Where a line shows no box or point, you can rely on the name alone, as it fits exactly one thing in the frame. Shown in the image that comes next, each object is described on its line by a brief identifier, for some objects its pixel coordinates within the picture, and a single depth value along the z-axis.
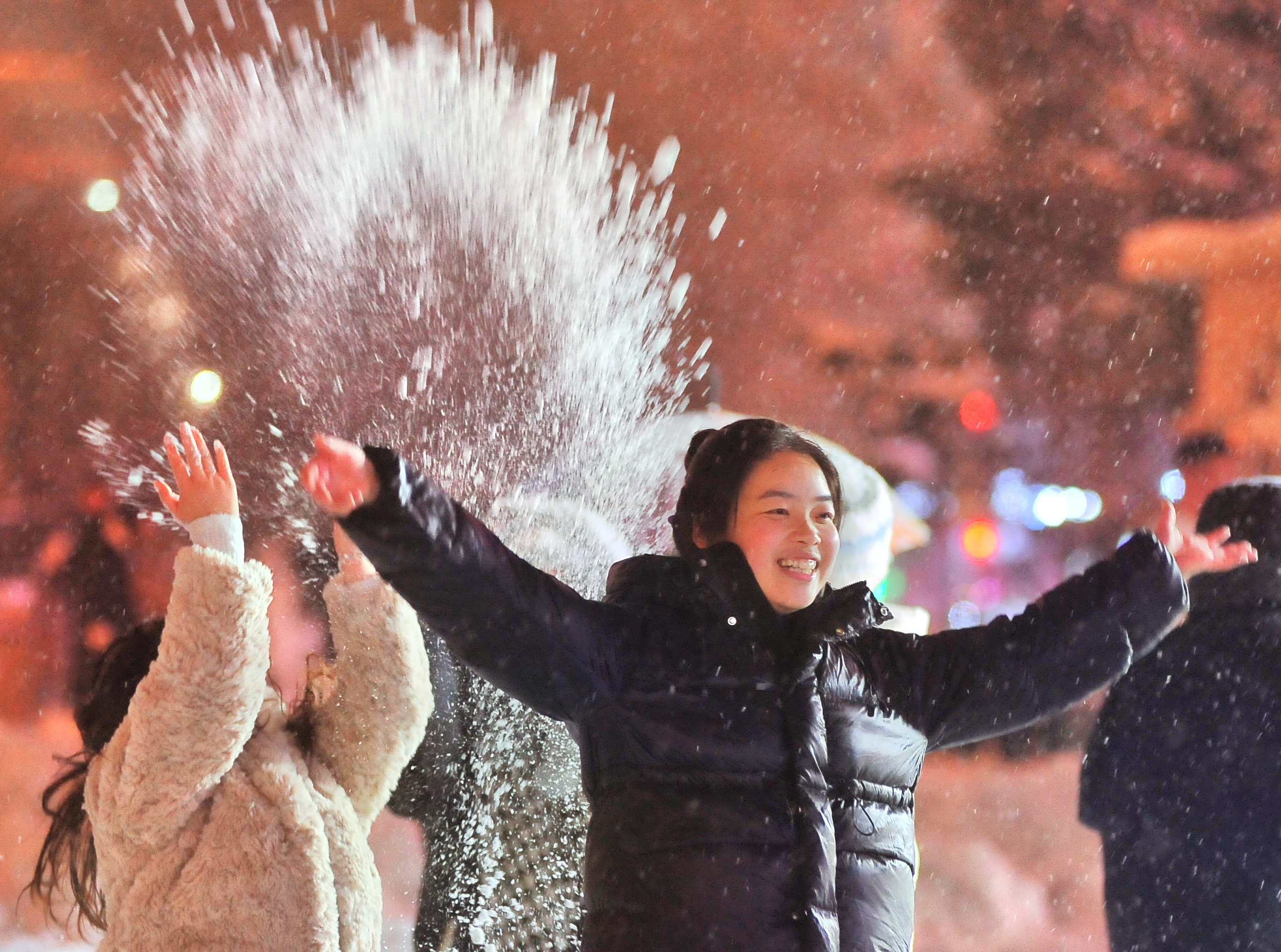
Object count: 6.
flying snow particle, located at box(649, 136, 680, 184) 13.81
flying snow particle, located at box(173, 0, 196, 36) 12.58
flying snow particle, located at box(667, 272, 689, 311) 13.57
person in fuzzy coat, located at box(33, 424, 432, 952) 8.34
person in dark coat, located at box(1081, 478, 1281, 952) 8.71
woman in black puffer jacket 8.13
